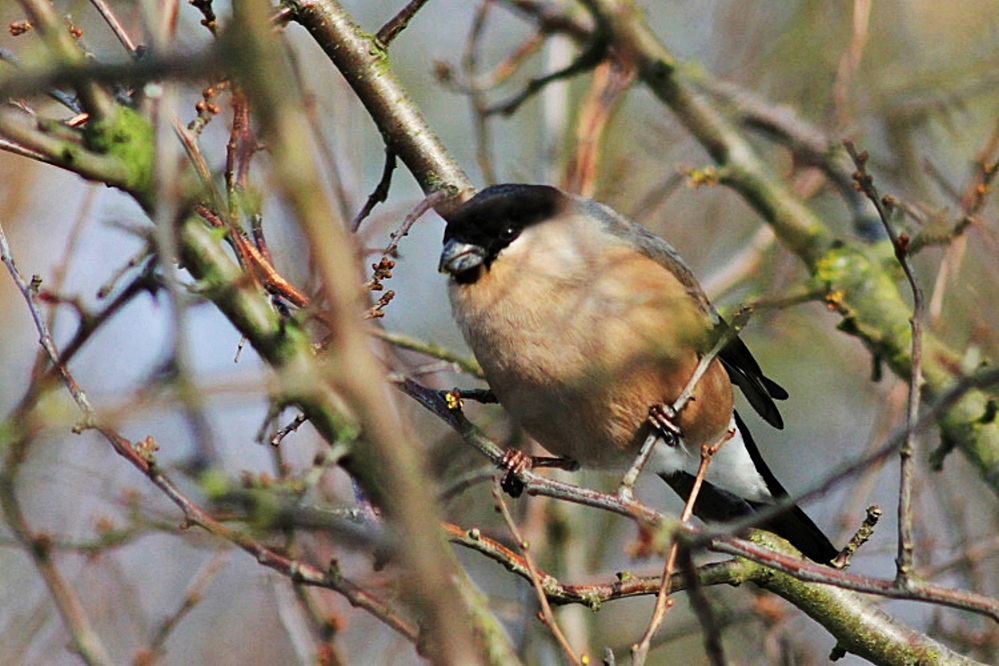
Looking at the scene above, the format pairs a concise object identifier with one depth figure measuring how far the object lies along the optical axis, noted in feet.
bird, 25.07
